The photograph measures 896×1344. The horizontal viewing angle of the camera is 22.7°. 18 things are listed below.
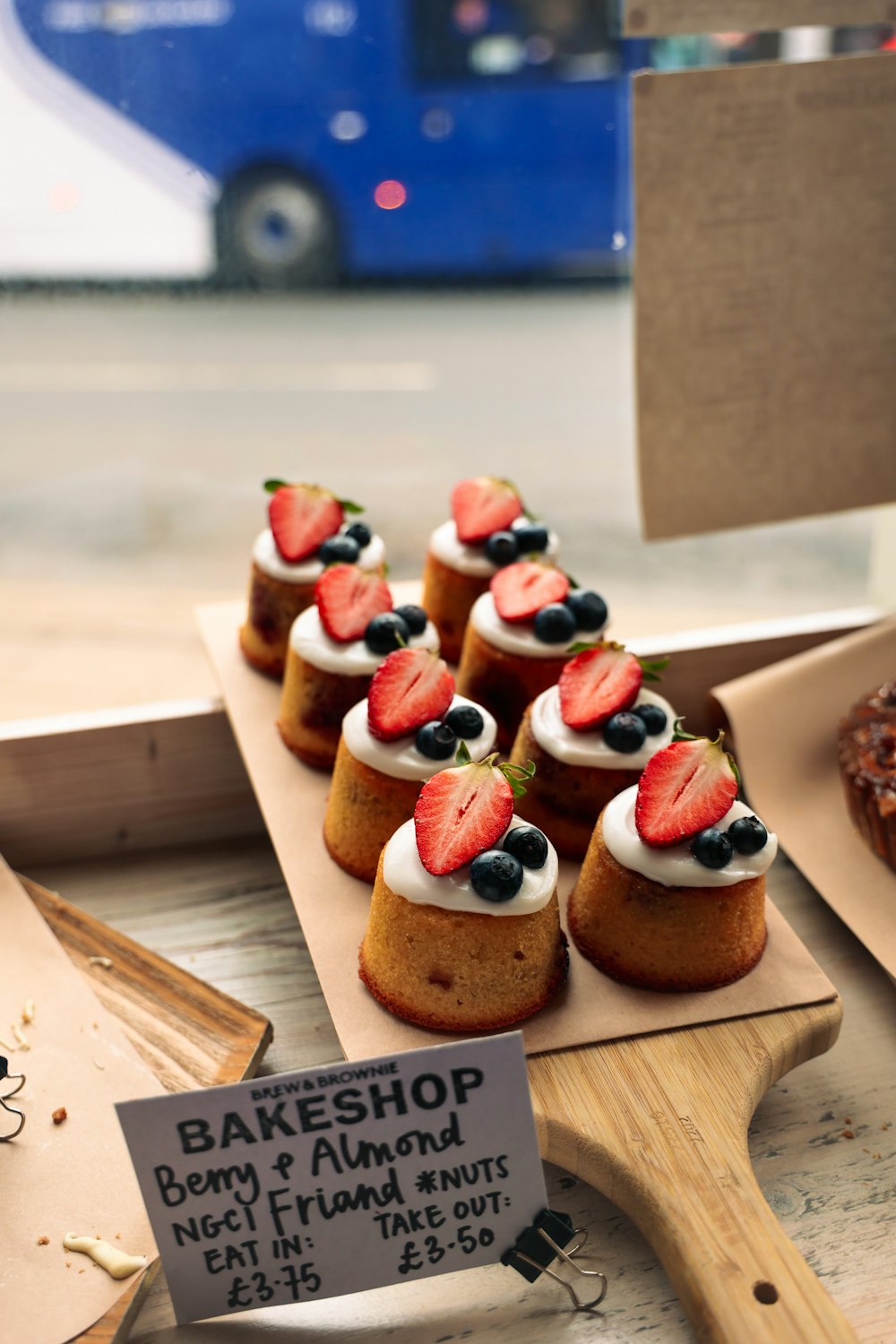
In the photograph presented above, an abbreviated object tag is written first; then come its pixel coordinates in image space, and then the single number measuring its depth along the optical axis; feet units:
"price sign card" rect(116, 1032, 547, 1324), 1.95
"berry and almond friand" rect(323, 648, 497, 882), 2.33
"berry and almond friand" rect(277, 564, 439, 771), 2.52
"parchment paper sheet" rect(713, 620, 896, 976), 2.50
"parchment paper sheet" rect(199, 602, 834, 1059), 2.18
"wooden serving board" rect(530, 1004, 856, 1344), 1.96
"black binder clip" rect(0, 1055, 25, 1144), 2.18
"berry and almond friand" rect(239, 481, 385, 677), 2.71
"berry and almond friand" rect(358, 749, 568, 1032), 2.13
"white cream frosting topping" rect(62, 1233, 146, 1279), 2.04
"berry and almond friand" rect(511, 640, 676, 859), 2.35
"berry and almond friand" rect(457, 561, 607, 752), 2.54
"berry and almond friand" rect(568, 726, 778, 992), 2.18
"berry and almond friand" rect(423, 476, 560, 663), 2.72
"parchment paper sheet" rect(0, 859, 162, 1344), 2.03
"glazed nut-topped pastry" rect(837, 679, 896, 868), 2.49
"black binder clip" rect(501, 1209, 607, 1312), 2.06
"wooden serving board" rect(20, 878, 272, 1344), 2.28
